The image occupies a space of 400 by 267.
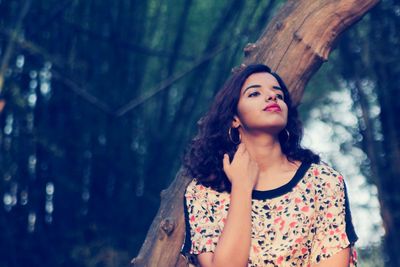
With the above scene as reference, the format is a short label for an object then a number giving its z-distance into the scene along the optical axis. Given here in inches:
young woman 111.3
